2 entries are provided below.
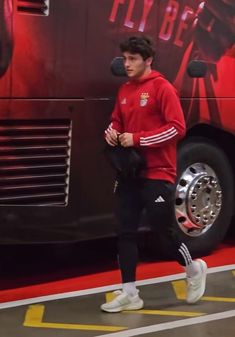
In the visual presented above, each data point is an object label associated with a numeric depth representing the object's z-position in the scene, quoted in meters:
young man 5.48
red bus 5.89
